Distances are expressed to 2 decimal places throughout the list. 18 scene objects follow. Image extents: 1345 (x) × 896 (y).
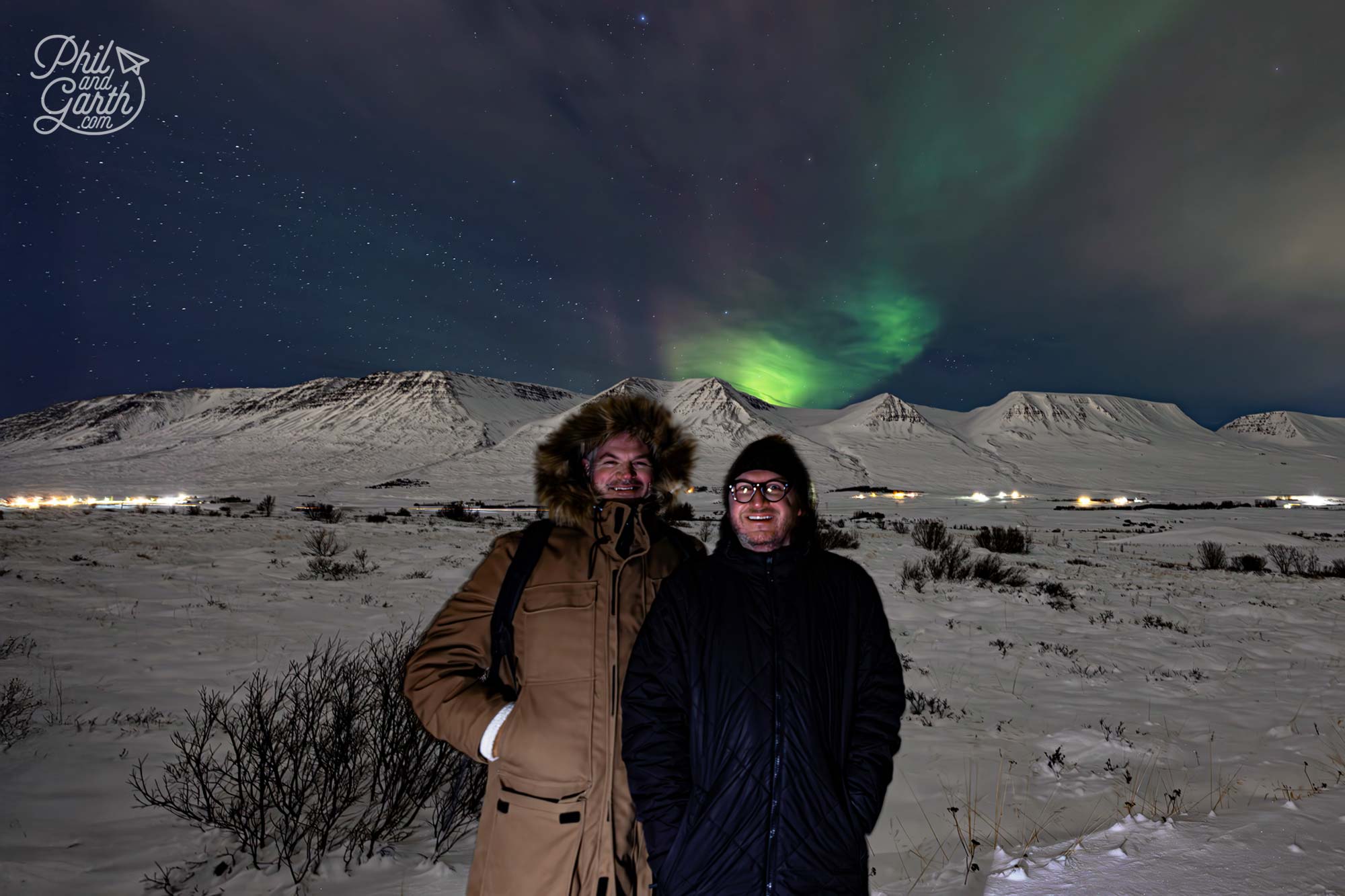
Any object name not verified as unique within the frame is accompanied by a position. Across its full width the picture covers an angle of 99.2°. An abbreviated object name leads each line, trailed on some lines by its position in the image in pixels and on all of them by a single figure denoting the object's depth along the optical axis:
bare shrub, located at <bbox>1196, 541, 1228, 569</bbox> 15.52
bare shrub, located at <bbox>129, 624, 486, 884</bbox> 3.04
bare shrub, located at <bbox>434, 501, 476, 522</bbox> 28.48
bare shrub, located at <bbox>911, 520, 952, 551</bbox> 17.50
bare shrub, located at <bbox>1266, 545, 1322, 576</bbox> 14.51
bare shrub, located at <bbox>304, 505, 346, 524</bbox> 24.19
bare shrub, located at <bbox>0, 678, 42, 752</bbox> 3.97
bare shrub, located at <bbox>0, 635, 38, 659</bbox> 5.69
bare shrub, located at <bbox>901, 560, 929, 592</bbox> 11.20
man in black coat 1.65
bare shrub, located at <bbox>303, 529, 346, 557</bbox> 13.00
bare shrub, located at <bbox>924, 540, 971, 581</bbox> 12.48
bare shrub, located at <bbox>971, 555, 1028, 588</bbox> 12.08
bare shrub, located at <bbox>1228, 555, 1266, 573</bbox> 15.12
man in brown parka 1.63
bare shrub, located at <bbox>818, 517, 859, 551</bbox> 16.12
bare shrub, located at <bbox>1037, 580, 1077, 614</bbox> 9.71
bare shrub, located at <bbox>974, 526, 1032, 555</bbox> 17.23
